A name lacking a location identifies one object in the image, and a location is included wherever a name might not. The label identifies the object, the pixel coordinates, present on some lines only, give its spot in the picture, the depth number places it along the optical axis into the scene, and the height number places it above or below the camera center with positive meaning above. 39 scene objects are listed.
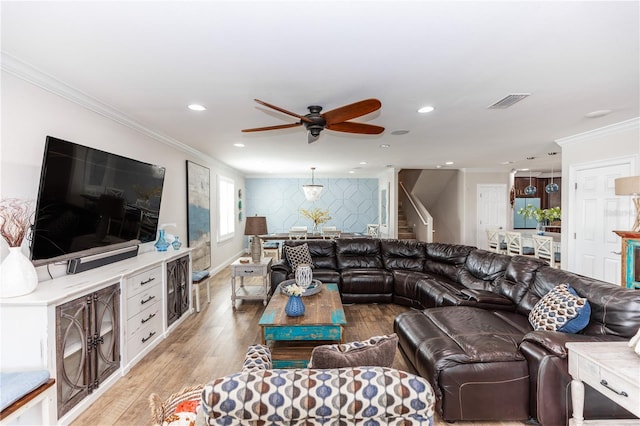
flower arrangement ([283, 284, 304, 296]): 2.95 -0.80
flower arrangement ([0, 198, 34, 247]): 2.01 -0.07
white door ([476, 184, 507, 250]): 8.39 +0.22
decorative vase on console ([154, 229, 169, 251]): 3.89 -0.42
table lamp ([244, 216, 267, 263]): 4.70 -0.31
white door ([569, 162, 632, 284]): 3.97 -0.12
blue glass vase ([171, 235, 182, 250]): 4.11 -0.46
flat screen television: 2.21 +0.10
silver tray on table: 3.56 -0.96
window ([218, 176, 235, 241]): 7.25 +0.09
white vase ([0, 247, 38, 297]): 1.92 -0.43
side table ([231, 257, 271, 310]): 4.54 -0.95
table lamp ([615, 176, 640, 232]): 3.11 +0.27
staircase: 9.08 -0.54
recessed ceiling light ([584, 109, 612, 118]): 3.32 +1.15
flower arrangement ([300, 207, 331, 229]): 8.29 -0.09
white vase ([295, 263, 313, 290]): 3.58 -0.79
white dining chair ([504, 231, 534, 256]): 6.21 -0.71
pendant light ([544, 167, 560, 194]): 7.51 +0.65
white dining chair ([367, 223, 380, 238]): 8.67 -0.53
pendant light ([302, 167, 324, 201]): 7.61 +0.55
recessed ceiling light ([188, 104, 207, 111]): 3.05 +1.11
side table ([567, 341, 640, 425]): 1.41 -0.84
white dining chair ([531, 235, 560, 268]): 5.39 -0.69
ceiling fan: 2.25 +0.81
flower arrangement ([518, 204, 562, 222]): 6.48 -0.03
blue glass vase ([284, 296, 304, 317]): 2.87 -0.94
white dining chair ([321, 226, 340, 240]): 8.06 -0.60
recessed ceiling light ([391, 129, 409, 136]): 4.13 +1.15
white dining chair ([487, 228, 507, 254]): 6.92 -0.70
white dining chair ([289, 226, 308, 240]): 7.76 -0.58
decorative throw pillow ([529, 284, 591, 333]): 2.17 -0.76
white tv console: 1.91 -0.89
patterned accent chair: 1.04 -0.67
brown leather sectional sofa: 1.94 -0.99
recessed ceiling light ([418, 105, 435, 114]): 3.13 +1.12
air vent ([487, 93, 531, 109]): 2.78 +1.11
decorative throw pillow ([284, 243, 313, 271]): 4.81 -0.72
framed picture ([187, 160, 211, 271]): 5.26 -0.05
